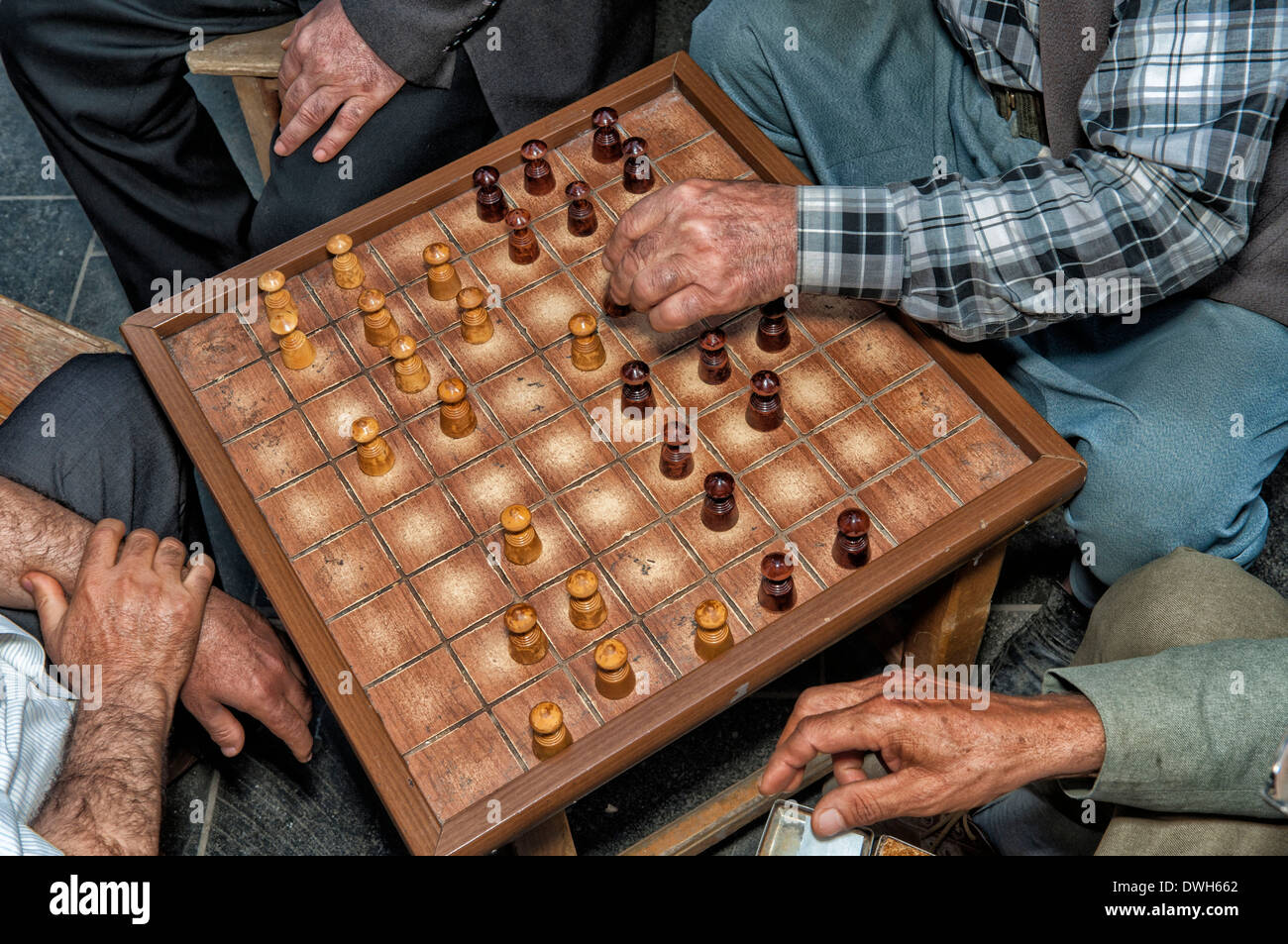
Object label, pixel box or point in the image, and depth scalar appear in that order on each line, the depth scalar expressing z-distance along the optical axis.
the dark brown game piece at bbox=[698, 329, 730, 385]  1.57
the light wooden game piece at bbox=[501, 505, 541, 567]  1.42
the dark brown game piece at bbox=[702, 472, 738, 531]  1.44
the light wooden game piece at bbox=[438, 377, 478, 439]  1.51
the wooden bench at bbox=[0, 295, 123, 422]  1.91
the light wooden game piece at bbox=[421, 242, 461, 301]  1.67
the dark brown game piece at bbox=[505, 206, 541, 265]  1.69
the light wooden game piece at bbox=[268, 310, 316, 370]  1.61
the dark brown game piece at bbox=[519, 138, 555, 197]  1.76
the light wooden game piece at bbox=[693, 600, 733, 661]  1.37
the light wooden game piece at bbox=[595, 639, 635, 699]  1.34
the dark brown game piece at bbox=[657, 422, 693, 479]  1.50
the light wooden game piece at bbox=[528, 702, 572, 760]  1.30
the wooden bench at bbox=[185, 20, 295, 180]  2.11
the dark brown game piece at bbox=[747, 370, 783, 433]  1.51
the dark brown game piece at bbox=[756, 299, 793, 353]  1.60
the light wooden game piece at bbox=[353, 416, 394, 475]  1.49
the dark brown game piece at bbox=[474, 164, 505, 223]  1.74
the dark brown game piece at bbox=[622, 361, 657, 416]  1.54
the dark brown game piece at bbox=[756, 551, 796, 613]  1.39
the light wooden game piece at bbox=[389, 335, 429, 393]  1.56
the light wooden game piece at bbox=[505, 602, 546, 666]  1.35
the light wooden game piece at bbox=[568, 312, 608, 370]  1.57
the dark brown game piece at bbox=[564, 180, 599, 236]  1.71
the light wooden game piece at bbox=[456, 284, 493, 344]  1.61
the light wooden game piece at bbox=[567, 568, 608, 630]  1.37
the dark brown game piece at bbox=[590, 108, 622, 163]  1.80
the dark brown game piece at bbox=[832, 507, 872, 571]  1.42
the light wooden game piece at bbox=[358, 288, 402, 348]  1.62
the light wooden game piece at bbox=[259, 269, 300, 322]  1.65
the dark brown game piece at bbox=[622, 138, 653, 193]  1.75
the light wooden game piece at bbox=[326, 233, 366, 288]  1.68
